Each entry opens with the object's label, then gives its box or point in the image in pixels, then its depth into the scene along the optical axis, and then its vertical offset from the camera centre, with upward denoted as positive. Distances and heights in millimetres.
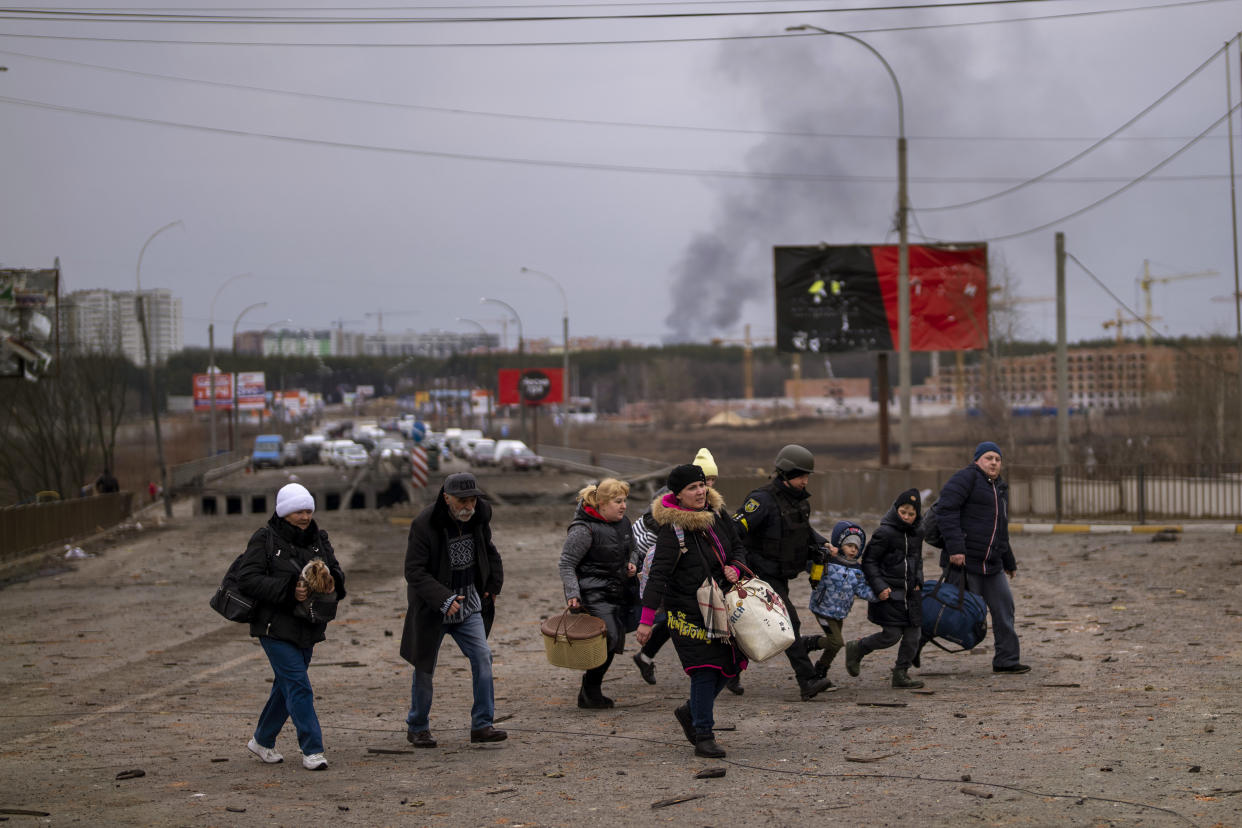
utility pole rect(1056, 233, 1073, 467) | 31453 +323
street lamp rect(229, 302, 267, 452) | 70500 -1361
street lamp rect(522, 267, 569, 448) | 66056 +2185
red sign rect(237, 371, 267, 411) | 95188 +1211
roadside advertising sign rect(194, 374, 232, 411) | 90875 +1082
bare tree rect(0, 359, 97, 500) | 44781 -924
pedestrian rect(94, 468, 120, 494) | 38688 -2367
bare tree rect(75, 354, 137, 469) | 48062 +643
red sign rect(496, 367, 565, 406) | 94188 +826
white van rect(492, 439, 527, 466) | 64206 -2628
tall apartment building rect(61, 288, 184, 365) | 48072 +3333
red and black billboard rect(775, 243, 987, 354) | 35906 +2578
